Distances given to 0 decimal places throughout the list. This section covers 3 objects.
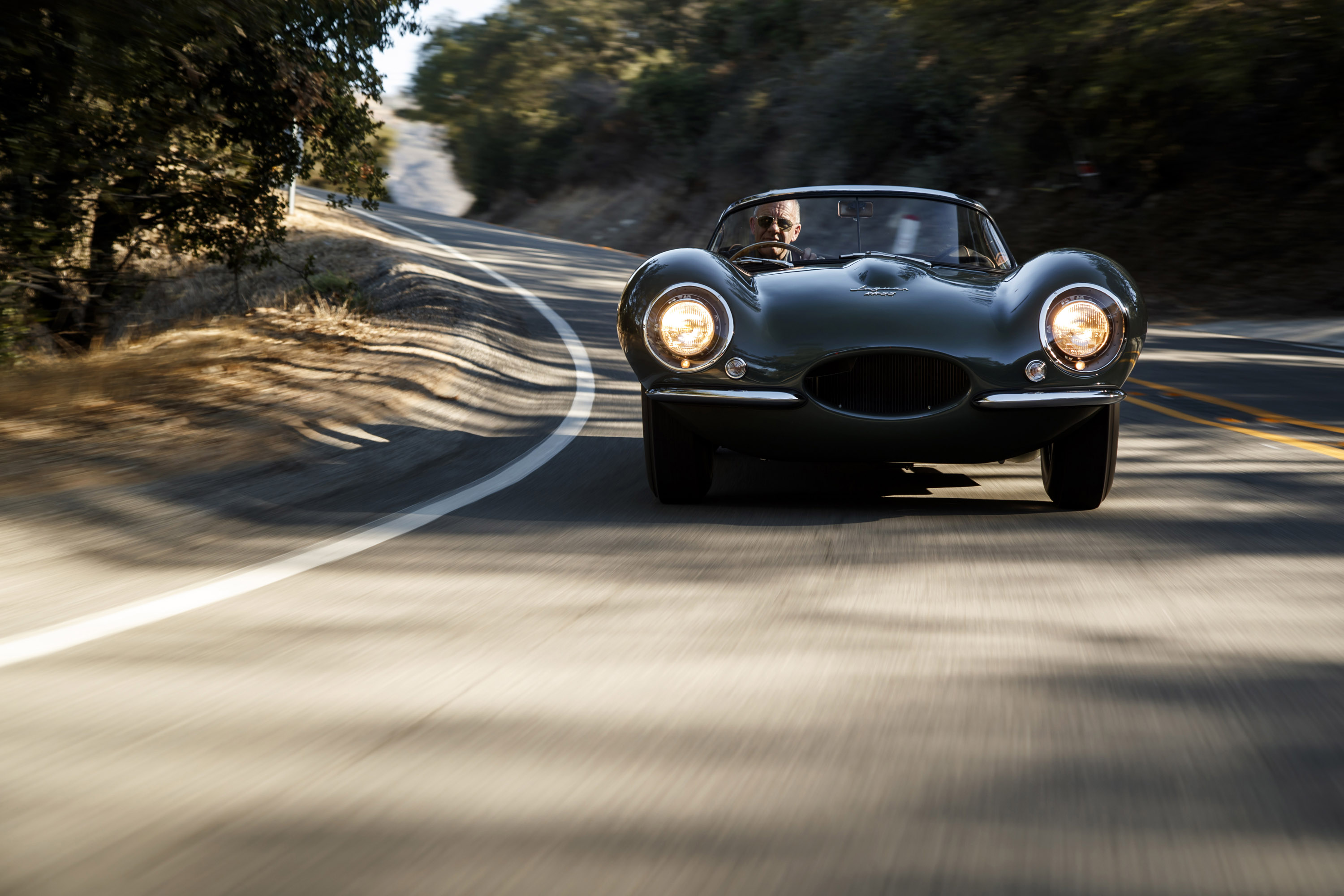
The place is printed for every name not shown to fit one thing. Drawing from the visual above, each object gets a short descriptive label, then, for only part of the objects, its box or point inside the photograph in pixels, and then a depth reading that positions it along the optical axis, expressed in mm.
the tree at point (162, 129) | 8523
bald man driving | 6555
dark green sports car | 4914
